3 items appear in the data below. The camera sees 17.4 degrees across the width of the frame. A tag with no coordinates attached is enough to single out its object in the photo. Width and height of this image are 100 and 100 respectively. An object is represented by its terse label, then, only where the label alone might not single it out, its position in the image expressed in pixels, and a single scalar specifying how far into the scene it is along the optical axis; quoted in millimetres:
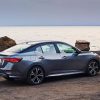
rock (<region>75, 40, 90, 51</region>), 18901
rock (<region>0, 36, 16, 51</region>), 17903
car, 10155
